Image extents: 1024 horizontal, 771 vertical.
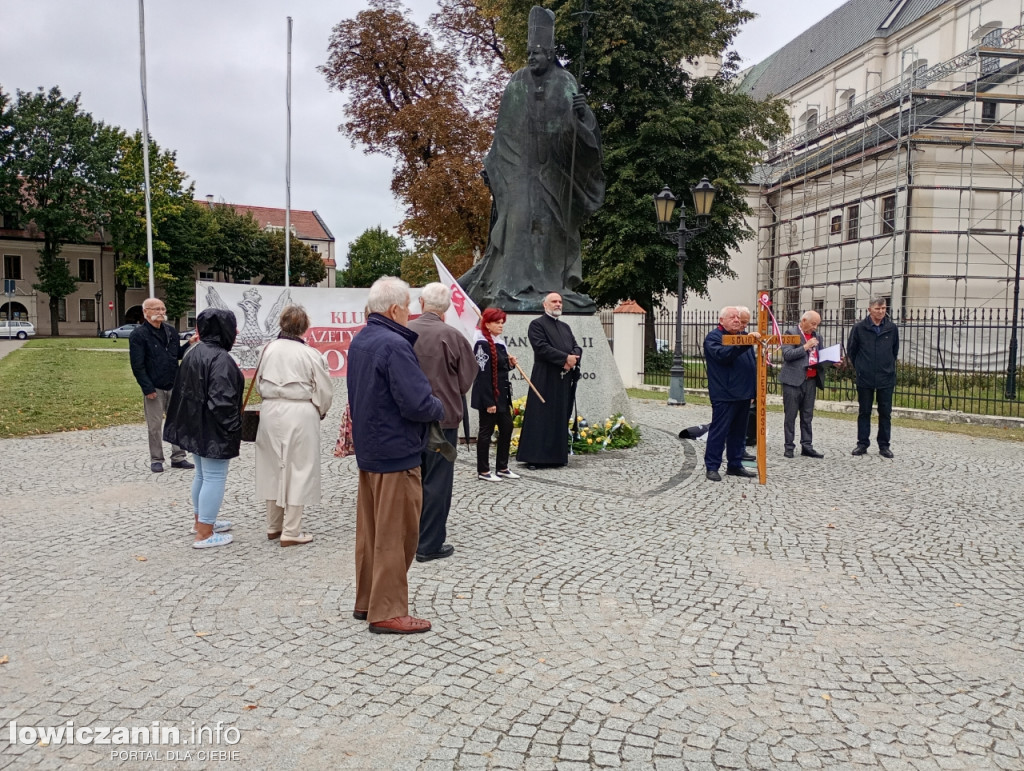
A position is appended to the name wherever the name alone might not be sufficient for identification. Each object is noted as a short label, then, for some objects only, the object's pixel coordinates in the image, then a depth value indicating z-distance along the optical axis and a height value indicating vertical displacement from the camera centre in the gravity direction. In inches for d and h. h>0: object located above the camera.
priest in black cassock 323.3 -33.9
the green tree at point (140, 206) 2080.5 +319.5
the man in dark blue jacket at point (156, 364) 320.5 -17.0
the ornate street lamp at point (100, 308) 2472.9 +45.8
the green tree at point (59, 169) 2073.8 +412.7
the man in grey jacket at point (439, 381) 195.8 -13.8
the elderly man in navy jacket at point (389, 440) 148.9 -22.0
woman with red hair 289.9 -23.6
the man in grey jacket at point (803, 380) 373.1 -23.2
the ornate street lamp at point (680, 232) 608.4 +79.4
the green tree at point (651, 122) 926.4 +254.4
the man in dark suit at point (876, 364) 372.8 -15.1
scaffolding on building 1092.5 +222.8
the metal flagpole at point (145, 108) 904.9 +250.7
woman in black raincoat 207.6 -21.1
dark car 2051.2 -26.0
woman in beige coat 211.8 -26.1
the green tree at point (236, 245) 2417.6 +249.3
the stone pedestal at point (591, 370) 383.9 -20.4
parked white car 1888.5 -21.5
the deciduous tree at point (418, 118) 1047.0 +294.7
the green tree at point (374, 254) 3051.2 +282.2
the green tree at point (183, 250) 2170.3 +209.3
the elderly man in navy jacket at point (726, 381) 313.9 -20.7
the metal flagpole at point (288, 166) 1162.6 +237.1
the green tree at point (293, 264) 2532.0 +199.7
